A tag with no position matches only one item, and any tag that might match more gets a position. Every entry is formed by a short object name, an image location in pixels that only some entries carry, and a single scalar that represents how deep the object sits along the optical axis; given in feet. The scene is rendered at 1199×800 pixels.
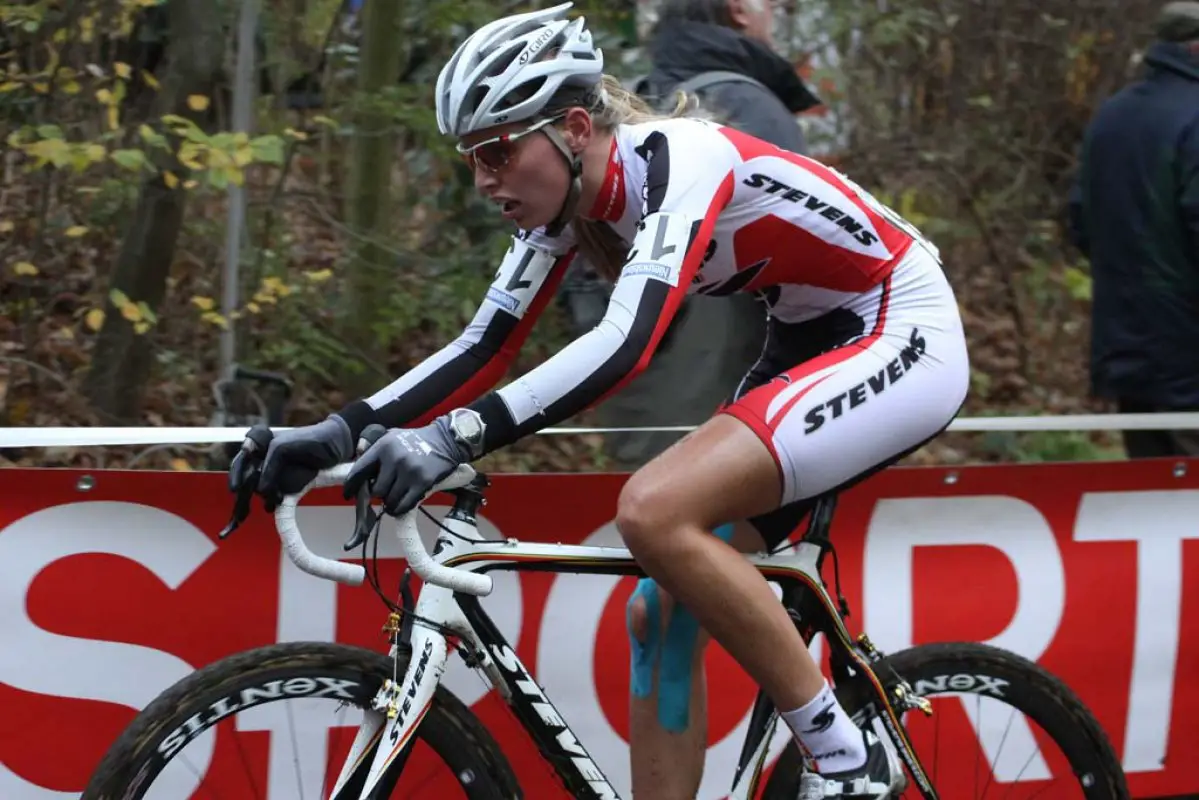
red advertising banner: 22.94
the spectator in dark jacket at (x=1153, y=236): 31.55
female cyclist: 18.70
